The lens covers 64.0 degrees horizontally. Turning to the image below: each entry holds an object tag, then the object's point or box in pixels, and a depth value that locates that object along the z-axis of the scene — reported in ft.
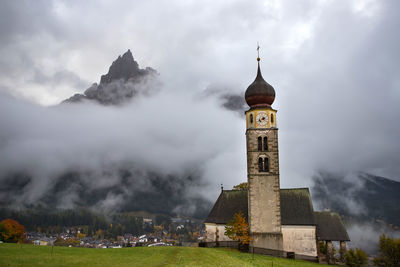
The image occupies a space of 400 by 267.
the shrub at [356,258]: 151.43
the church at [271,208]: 143.64
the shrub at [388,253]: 154.92
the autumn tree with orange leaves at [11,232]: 225.35
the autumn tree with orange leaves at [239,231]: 141.08
